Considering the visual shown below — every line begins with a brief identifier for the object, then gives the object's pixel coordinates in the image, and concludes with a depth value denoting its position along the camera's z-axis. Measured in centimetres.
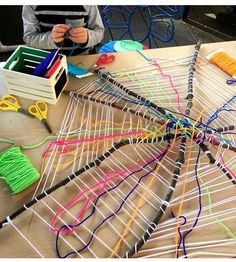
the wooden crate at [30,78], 99
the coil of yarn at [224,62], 116
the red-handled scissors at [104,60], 121
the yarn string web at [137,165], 74
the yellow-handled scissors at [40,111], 99
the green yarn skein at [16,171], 81
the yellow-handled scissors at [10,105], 102
